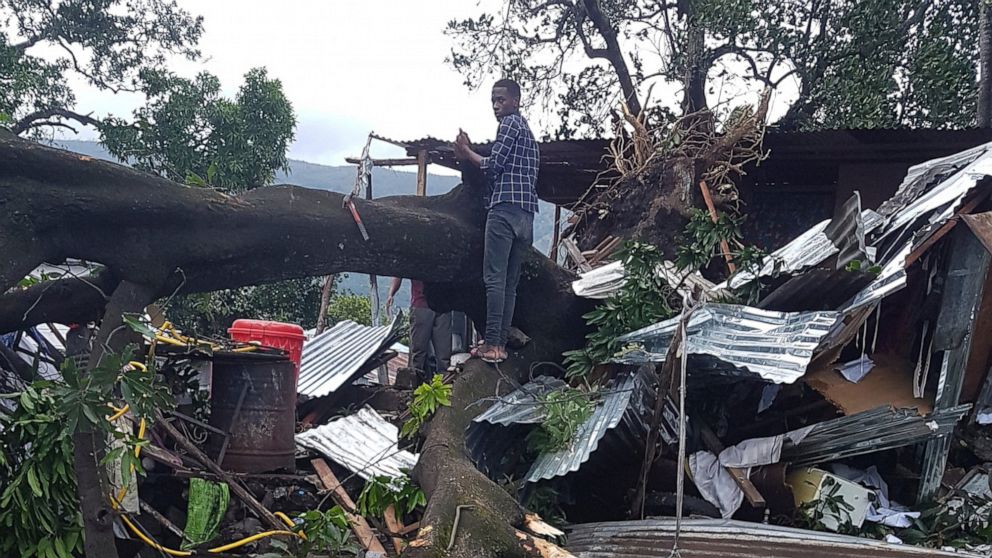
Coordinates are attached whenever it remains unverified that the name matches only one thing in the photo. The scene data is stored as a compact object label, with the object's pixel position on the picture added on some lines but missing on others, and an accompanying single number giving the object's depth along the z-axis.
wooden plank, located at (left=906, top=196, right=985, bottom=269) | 4.44
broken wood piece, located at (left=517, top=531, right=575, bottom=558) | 3.23
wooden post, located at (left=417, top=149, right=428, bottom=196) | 9.47
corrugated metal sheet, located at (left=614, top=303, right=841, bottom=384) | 3.77
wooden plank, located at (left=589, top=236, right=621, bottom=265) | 7.65
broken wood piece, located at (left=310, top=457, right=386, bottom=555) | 4.23
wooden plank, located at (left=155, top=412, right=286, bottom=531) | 4.38
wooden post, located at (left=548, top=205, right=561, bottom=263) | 9.54
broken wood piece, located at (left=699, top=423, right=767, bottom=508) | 3.96
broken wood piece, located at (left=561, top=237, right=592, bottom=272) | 7.42
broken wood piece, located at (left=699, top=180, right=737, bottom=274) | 6.20
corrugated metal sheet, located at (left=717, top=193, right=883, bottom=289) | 4.37
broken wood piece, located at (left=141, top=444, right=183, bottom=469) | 4.66
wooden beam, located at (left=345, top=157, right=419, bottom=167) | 9.53
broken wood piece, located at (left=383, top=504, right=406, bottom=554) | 4.29
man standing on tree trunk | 5.05
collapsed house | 3.93
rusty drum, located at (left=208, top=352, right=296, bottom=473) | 5.22
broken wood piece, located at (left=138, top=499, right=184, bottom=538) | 4.45
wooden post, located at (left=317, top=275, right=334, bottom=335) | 9.63
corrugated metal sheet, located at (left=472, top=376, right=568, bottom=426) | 4.54
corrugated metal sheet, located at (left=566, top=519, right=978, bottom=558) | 3.31
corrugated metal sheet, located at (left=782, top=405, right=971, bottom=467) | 3.86
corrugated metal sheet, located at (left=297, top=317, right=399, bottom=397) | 7.22
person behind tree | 7.45
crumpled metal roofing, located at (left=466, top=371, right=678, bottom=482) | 4.12
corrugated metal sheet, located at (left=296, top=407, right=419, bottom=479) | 5.27
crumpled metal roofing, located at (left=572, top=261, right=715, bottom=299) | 5.25
